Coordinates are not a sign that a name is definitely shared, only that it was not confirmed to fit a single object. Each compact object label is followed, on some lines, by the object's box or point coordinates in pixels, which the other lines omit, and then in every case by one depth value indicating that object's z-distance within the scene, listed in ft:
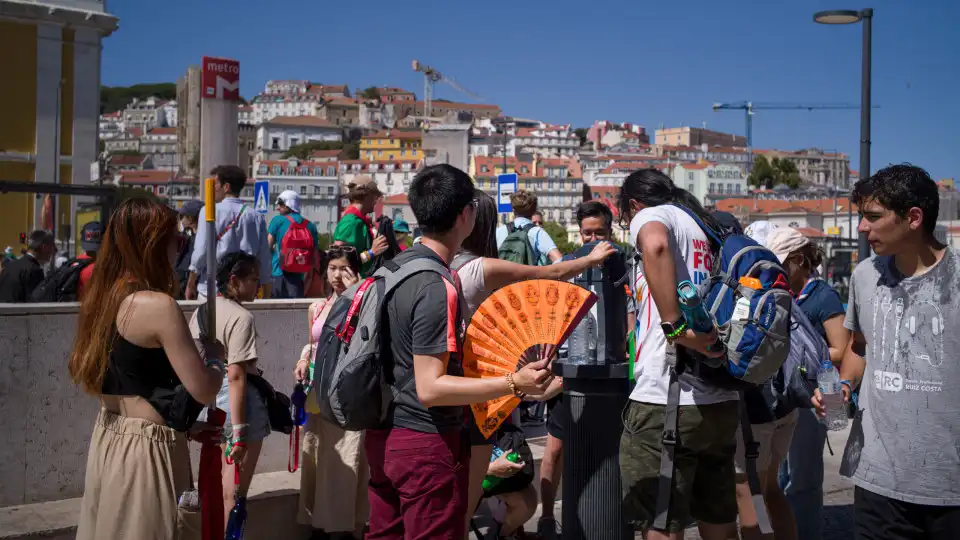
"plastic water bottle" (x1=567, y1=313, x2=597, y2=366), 16.52
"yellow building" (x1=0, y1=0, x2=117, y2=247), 122.62
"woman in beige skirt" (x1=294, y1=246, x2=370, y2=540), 20.92
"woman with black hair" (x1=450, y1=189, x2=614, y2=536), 15.67
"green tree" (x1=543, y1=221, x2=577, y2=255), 360.38
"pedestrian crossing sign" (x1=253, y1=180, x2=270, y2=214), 54.44
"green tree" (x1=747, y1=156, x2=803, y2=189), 606.55
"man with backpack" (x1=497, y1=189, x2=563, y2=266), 25.38
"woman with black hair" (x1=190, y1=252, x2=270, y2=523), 18.31
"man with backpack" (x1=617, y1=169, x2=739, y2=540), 13.62
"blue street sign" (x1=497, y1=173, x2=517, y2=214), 55.36
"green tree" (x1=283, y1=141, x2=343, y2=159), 640.17
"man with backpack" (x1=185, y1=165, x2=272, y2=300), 26.81
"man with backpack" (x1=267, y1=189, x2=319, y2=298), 30.71
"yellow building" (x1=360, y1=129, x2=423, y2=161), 620.90
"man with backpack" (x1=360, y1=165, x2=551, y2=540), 11.91
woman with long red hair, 12.34
